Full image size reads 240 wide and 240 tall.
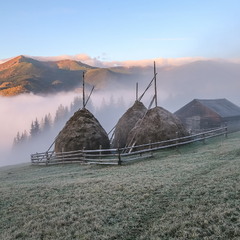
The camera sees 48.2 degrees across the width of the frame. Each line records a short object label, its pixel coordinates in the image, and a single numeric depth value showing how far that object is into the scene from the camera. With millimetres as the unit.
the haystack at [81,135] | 22891
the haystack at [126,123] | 26484
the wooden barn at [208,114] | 37719
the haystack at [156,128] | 20789
